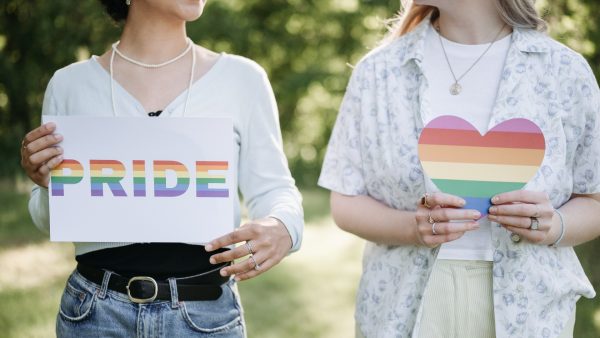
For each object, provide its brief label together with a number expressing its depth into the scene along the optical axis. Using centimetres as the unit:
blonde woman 209
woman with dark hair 202
